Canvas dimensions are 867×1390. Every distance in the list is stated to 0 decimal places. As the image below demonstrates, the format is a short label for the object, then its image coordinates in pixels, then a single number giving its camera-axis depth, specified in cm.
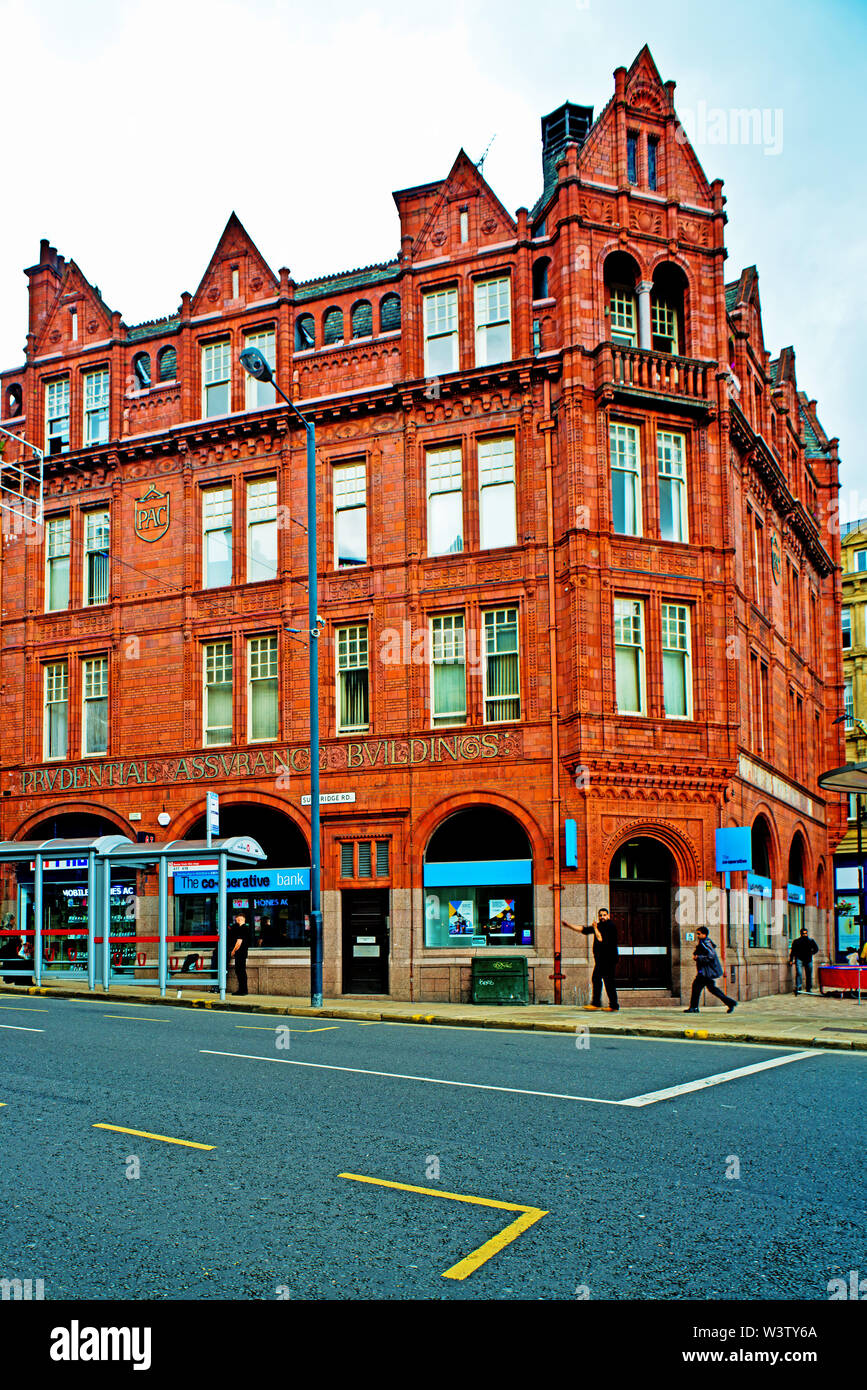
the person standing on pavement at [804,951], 3192
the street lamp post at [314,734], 2334
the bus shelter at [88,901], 2417
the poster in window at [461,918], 2636
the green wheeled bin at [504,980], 2414
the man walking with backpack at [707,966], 2248
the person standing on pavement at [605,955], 2306
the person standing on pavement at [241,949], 2552
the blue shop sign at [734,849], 2514
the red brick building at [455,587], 2583
